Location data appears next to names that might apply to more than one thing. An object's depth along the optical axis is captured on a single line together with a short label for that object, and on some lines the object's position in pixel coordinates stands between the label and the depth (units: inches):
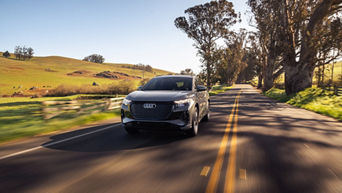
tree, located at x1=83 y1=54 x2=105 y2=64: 7391.7
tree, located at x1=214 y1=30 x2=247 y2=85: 2262.6
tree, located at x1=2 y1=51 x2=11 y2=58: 5886.3
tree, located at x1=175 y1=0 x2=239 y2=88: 1373.0
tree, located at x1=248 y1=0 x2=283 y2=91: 880.9
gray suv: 217.6
